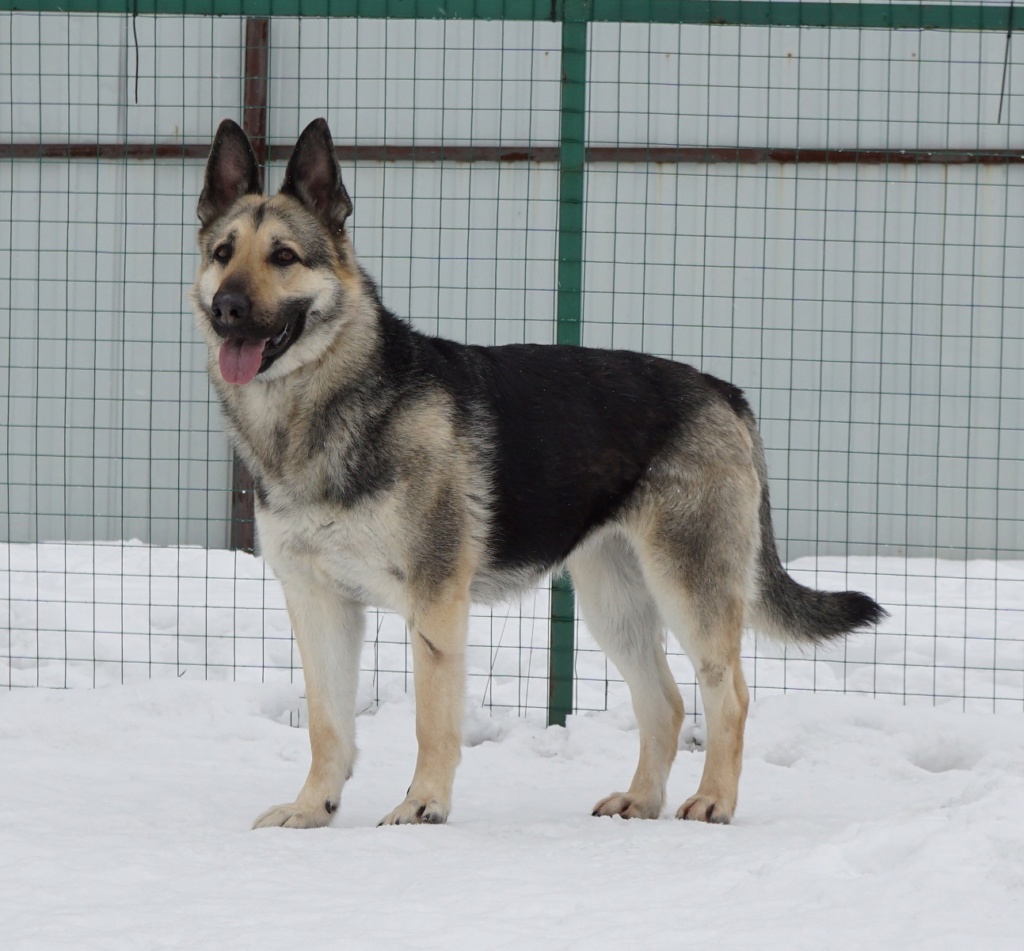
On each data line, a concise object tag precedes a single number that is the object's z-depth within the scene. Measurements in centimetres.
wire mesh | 1593
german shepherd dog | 696
